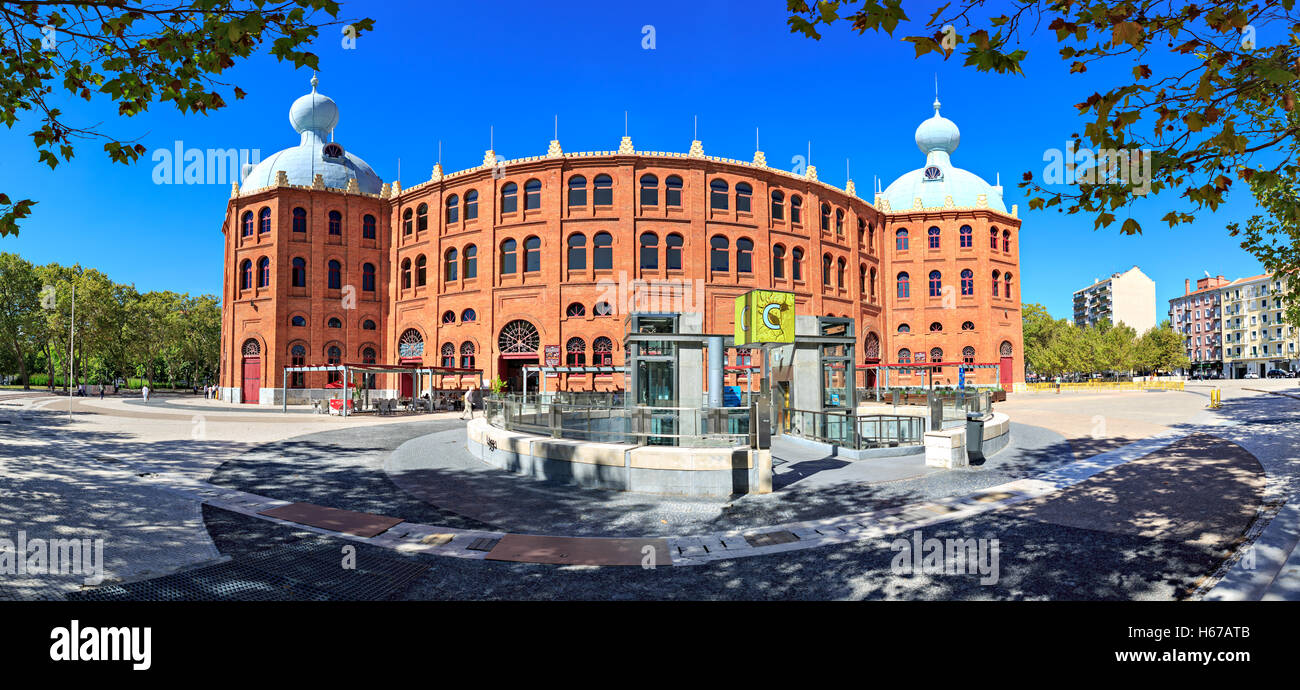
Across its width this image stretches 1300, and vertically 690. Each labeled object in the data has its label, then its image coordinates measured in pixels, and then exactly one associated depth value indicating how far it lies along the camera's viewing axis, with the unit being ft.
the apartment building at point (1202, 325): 321.52
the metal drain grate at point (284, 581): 15.84
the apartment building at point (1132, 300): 369.30
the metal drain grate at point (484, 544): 21.35
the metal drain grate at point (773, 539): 21.90
